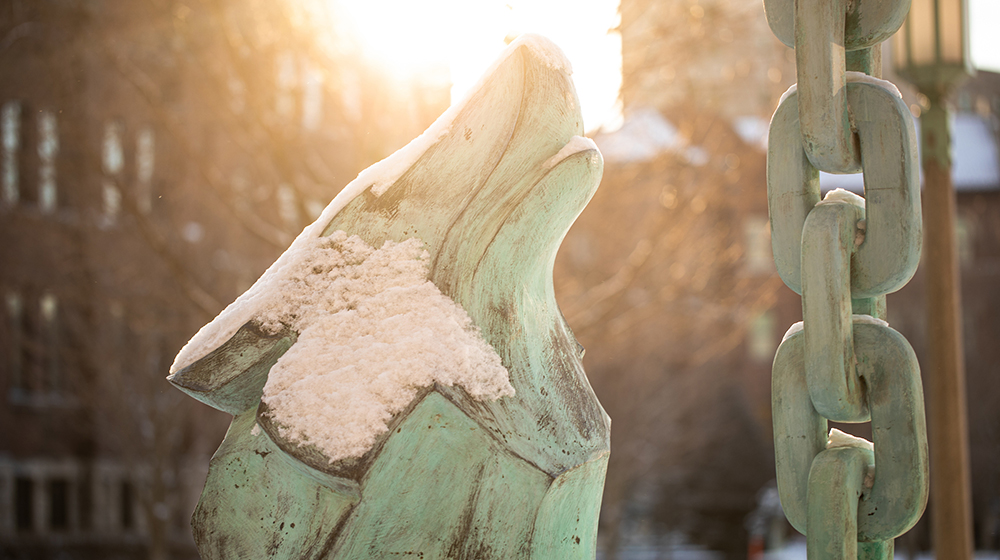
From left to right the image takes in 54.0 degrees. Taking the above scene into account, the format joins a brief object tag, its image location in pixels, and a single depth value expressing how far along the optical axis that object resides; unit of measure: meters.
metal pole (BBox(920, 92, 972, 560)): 4.27
